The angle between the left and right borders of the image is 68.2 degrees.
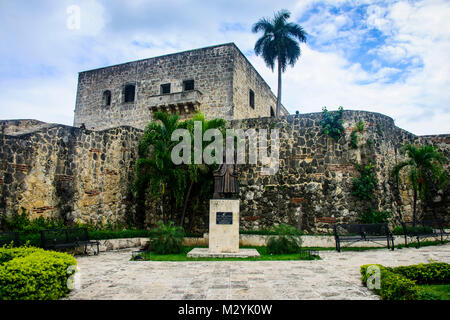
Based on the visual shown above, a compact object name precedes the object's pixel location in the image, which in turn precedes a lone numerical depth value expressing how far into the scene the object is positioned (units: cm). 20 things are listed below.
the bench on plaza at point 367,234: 1034
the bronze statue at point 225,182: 1016
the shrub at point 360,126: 1320
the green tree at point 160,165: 1223
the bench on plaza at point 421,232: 1089
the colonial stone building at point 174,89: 1870
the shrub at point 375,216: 1215
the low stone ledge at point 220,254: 921
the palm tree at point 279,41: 2002
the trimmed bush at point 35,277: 459
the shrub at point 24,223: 955
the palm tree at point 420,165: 1240
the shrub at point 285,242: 971
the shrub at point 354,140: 1299
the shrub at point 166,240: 1005
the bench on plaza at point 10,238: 811
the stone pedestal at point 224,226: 965
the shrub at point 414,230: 1132
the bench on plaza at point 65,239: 893
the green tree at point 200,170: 1214
